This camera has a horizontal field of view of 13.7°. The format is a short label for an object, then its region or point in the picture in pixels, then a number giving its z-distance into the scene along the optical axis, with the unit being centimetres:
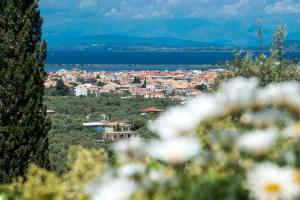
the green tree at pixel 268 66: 1286
